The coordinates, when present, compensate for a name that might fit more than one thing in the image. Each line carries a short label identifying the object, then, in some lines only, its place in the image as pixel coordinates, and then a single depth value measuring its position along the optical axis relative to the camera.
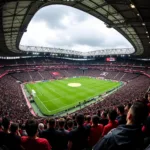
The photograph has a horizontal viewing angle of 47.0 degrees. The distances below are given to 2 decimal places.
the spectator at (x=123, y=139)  2.43
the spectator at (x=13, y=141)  5.21
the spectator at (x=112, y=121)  5.76
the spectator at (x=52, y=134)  6.19
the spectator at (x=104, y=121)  8.36
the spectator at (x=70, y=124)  8.30
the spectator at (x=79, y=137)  5.78
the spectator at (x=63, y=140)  6.27
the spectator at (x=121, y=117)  6.76
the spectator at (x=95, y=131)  6.24
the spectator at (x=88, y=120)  9.94
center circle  68.50
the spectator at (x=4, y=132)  5.66
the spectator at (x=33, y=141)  4.72
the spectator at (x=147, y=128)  4.74
